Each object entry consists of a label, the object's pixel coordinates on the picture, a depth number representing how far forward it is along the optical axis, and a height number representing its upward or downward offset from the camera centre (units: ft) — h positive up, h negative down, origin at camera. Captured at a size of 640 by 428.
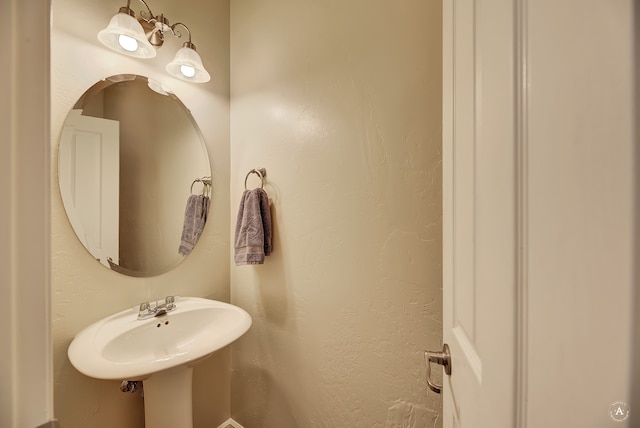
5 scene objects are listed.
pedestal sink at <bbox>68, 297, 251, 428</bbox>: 2.53 -1.63
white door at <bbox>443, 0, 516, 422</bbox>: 0.92 +0.02
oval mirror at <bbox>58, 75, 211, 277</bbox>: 3.15 +0.59
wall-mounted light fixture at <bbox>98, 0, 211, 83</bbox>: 2.99 +2.33
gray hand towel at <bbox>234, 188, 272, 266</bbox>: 4.01 -0.23
